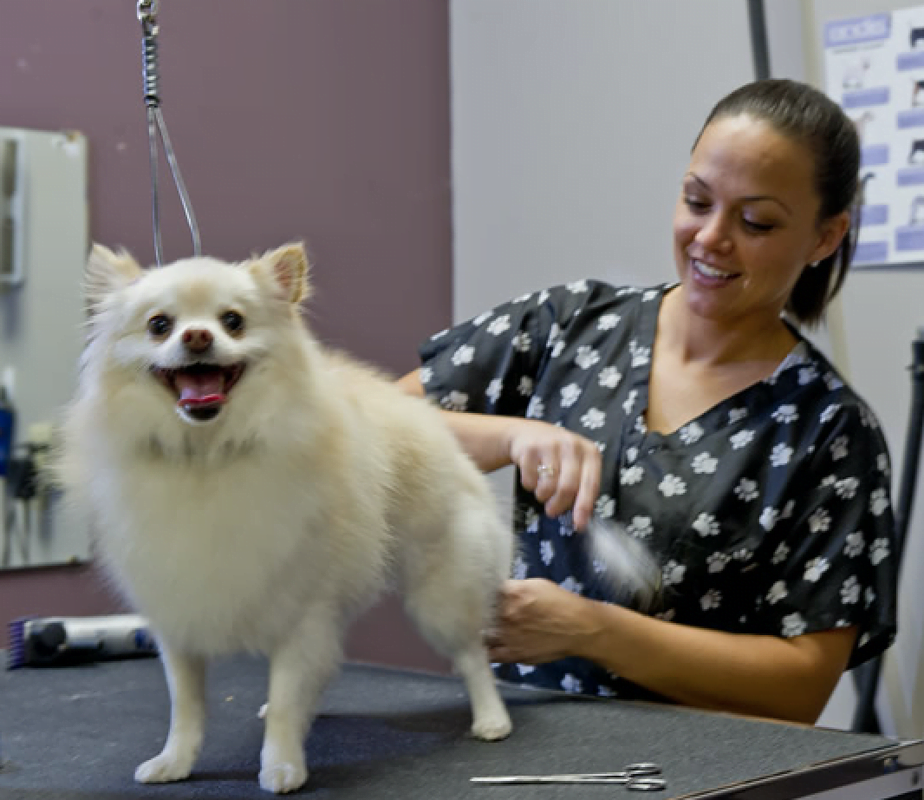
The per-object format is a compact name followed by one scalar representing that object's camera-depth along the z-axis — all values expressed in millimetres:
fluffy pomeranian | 955
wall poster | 2016
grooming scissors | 958
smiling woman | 1357
